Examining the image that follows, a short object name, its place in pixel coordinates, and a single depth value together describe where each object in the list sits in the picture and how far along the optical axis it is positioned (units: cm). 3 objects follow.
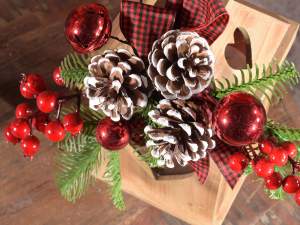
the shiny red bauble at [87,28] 57
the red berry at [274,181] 57
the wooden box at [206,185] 79
